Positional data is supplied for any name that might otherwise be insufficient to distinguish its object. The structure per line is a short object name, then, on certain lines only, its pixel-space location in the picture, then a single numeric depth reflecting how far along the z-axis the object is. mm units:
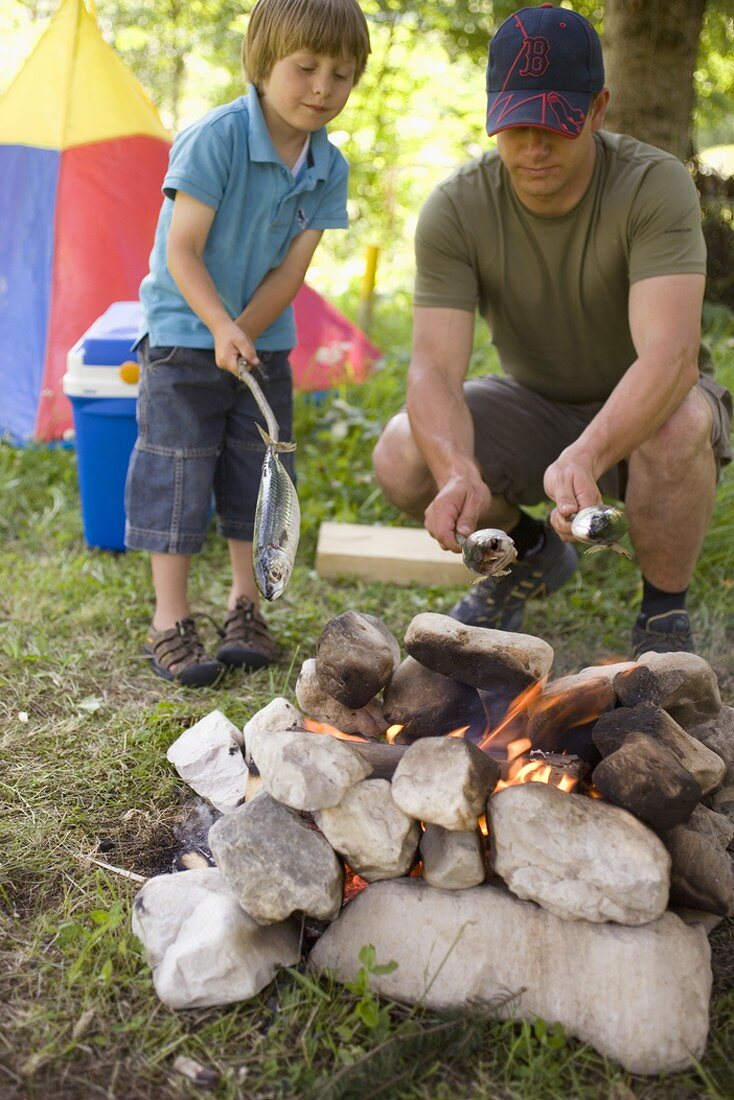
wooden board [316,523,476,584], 3307
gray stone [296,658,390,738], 1971
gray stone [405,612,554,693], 1847
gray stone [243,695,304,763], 1841
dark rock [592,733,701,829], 1558
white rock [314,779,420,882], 1615
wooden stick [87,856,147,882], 1798
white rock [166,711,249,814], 1961
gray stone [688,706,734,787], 1941
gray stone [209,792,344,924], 1560
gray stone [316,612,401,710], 1867
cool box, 3248
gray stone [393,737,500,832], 1574
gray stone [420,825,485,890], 1582
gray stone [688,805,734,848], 1773
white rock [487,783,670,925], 1503
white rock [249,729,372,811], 1600
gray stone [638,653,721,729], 1869
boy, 2391
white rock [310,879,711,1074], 1453
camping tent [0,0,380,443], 4195
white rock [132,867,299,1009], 1512
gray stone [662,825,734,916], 1601
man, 2285
